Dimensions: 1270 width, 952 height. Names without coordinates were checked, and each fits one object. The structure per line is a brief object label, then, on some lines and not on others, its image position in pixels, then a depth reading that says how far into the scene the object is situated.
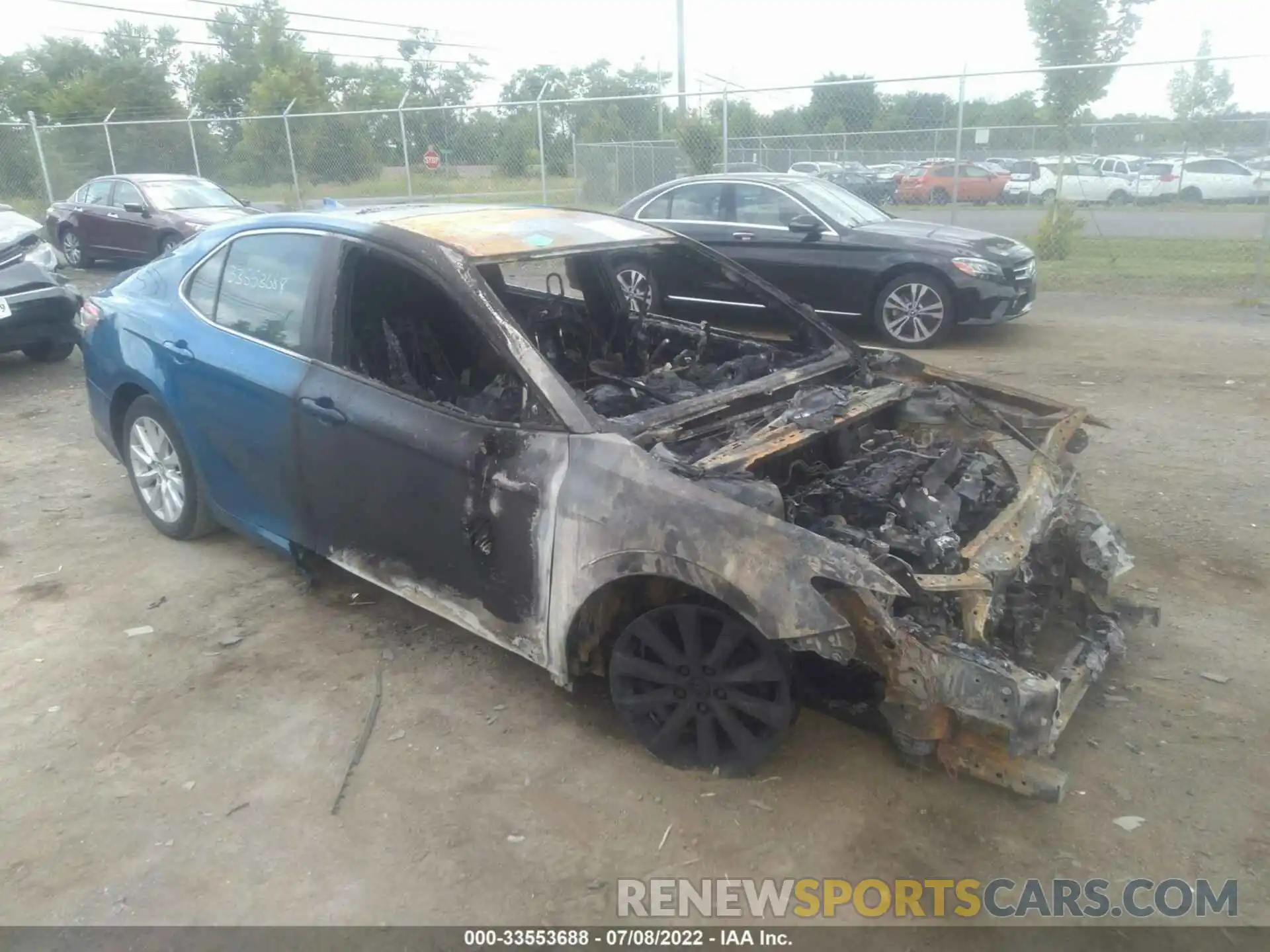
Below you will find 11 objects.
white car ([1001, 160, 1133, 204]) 14.25
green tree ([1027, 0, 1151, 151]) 17.53
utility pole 23.12
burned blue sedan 2.79
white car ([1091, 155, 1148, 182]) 14.12
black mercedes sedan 8.66
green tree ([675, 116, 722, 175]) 14.92
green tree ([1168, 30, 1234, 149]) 11.72
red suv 14.09
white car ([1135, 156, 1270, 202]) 13.61
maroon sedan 12.45
